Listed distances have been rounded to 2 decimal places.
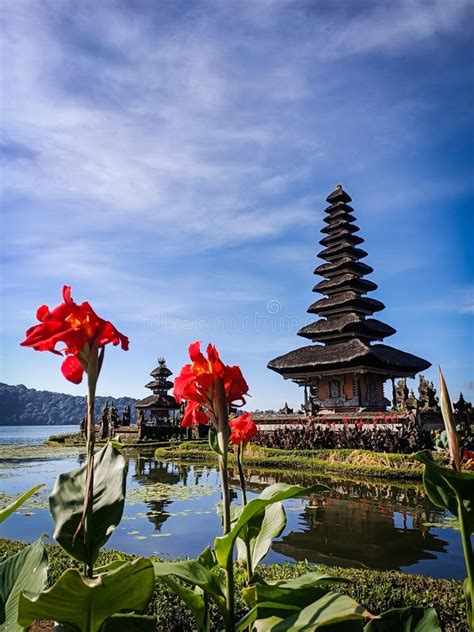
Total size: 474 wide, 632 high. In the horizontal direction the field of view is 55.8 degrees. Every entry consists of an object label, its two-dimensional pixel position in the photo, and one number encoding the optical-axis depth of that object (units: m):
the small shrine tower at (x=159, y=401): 37.56
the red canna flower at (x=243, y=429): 3.05
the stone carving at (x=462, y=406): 22.83
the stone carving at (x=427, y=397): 21.34
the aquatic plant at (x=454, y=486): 1.57
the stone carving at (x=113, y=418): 36.98
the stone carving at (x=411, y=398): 24.97
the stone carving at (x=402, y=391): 27.64
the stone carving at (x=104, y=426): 35.19
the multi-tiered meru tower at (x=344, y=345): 23.88
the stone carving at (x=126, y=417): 39.12
